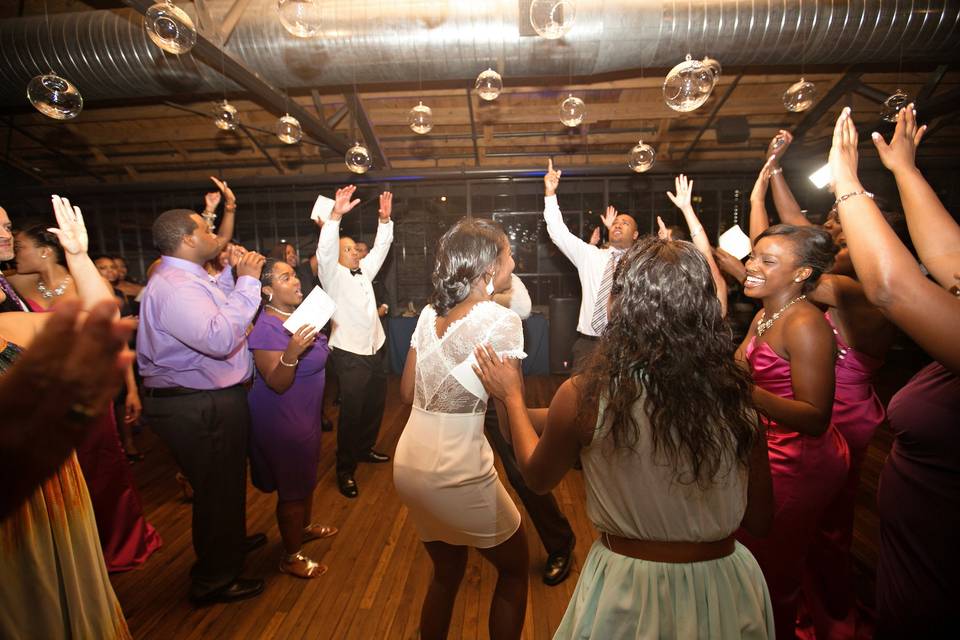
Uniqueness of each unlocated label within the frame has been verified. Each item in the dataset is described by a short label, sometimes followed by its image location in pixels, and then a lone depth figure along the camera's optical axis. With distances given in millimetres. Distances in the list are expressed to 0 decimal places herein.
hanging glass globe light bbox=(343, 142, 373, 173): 4195
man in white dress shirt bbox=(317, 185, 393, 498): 3406
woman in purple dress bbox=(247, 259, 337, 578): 2203
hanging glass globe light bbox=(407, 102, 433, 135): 3566
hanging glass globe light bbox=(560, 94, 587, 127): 3418
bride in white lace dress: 1525
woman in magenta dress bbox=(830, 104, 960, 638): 941
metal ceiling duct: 3148
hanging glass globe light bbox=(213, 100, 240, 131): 3633
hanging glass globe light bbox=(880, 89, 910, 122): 3148
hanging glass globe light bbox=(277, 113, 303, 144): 3627
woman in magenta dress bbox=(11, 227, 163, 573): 2398
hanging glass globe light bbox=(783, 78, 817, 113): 3074
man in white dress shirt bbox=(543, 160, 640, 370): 3521
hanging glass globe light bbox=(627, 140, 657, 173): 3777
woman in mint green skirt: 998
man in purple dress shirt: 1990
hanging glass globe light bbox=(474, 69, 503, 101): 3066
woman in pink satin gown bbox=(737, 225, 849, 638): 1516
